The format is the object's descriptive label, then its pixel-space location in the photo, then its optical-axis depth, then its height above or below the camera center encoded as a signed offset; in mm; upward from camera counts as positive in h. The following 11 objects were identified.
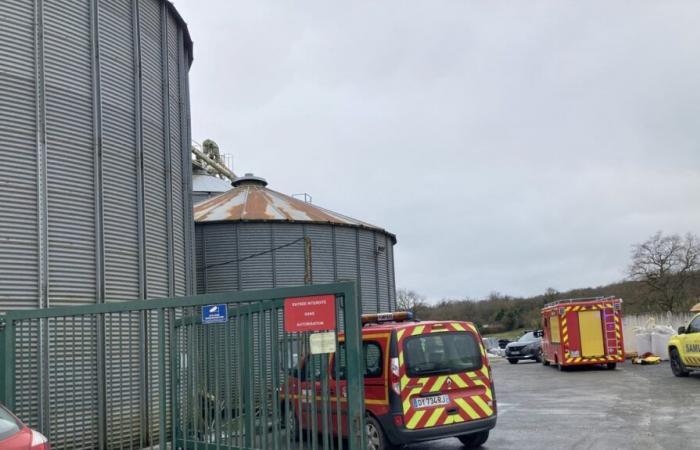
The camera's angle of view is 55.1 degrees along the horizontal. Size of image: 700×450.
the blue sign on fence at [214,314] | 6906 +18
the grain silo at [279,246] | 23047 +2354
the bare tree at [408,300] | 83356 +820
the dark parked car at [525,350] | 32625 -2395
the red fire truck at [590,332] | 23734 -1232
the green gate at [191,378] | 6113 -669
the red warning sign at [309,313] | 6074 -23
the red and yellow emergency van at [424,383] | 9039 -1071
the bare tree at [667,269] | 52188 +2011
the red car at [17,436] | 5602 -953
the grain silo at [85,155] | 10586 +2895
